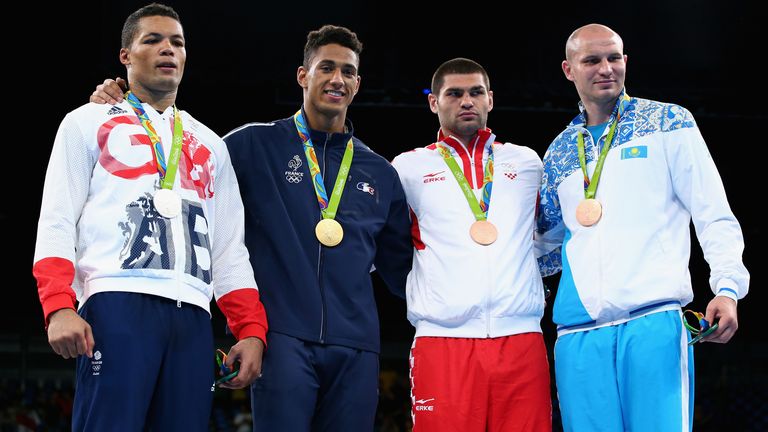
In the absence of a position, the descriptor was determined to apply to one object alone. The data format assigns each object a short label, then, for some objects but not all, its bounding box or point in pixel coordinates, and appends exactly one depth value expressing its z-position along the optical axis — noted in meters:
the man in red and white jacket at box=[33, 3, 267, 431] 3.02
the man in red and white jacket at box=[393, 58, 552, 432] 3.79
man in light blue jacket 3.44
